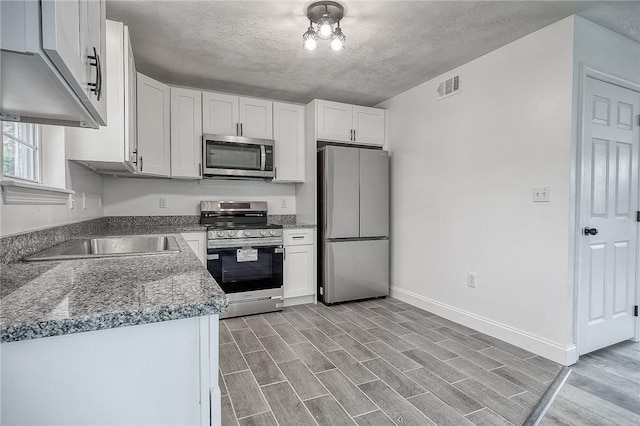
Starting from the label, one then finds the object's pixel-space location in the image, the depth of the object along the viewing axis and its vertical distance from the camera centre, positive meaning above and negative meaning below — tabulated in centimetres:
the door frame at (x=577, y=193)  228 +10
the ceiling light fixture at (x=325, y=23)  213 +122
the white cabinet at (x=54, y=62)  66 +33
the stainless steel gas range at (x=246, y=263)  323 -57
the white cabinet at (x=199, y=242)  313 -34
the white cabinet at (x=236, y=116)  343 +98
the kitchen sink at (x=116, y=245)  166 -23
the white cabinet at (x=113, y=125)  210 +54
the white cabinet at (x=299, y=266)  362 -67
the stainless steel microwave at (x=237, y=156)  340 +54
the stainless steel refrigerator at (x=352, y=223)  364 -19
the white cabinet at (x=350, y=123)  374 +98
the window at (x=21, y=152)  148 +27
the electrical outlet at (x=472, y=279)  294 -65
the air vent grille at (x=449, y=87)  309 +115
